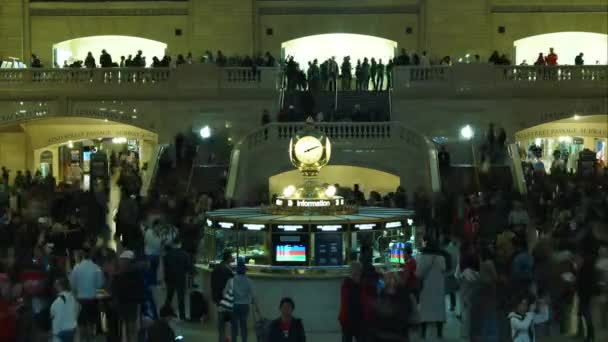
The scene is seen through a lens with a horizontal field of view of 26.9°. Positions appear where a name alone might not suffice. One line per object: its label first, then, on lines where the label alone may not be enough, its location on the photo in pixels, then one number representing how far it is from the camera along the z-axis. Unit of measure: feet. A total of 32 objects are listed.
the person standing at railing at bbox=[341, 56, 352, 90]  123.54
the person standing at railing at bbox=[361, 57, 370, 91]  121.80
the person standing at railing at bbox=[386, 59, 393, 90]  119.96
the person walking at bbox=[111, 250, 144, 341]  48.39
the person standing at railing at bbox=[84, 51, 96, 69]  122.52
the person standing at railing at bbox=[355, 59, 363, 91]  122.11
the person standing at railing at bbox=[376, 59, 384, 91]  121.70
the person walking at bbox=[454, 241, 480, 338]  51.72
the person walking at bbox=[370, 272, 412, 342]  39.04
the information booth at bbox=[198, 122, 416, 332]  54.24
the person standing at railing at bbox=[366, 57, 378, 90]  121.39
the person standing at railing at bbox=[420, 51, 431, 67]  120.26
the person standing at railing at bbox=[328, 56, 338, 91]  122.72
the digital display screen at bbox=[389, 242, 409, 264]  56.54
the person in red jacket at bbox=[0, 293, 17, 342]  39.29
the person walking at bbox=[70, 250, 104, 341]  47.98
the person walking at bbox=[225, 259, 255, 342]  48.11
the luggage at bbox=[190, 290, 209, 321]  55.36
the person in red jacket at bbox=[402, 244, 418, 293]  50.14
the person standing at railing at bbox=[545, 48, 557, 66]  123.13
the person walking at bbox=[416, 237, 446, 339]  52.44
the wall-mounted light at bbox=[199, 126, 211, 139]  115.83
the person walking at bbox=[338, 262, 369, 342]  45.37
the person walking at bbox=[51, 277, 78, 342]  43.68
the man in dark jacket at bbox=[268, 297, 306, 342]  39.27
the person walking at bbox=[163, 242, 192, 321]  55.98
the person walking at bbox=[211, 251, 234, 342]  49.57
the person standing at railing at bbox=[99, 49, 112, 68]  122.93
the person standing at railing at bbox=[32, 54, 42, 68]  126.48
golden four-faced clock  58.90
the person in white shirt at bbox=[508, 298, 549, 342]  43.57
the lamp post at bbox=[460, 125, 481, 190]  108.47
